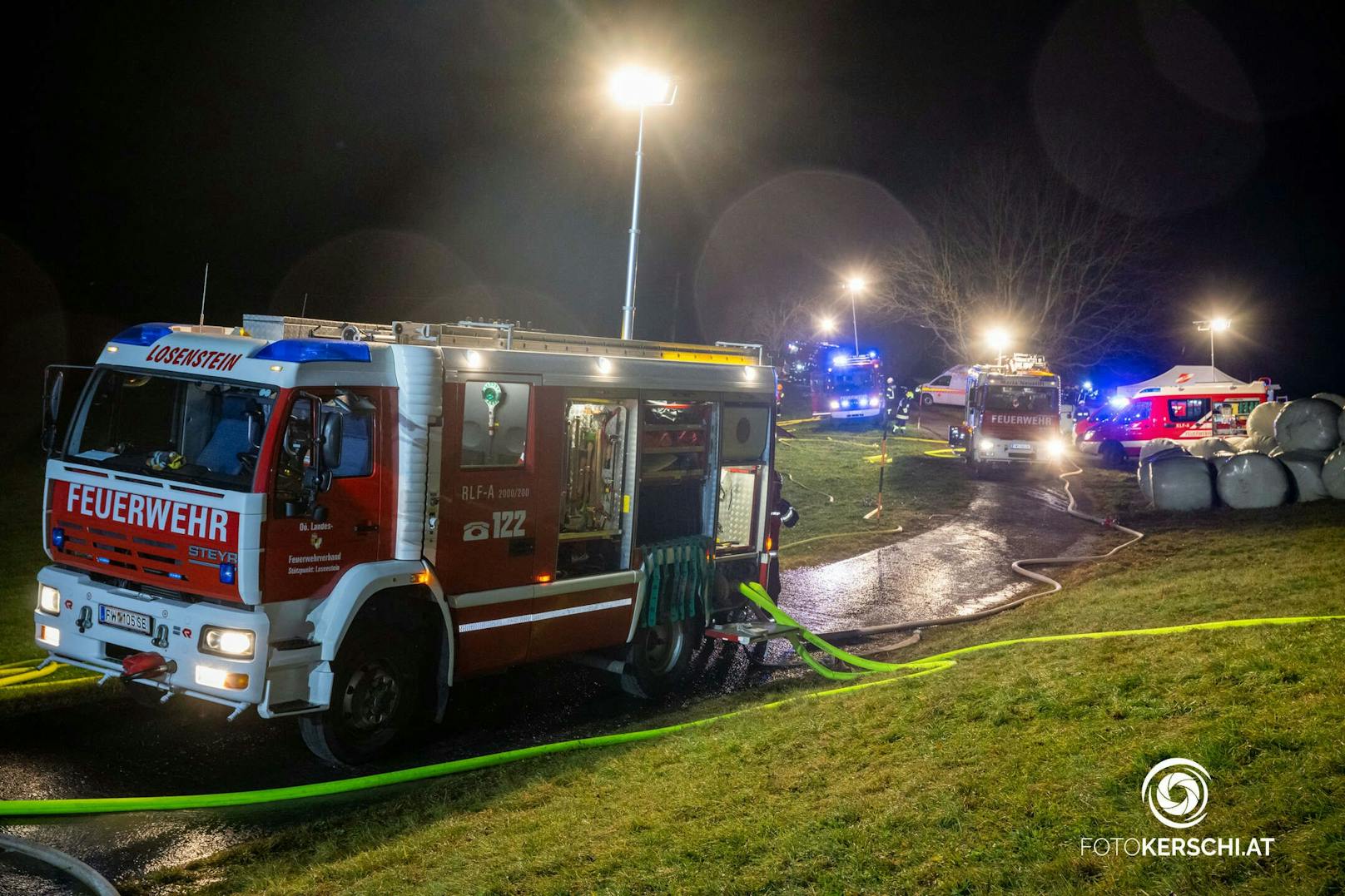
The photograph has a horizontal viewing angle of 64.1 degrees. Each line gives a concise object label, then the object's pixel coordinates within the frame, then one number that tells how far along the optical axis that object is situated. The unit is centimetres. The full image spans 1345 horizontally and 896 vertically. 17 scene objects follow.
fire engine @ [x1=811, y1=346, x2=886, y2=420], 3809
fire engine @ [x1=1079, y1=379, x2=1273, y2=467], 2930
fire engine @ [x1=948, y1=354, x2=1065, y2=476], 2769
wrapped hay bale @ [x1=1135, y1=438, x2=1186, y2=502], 1973
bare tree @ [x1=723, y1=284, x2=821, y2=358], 6606
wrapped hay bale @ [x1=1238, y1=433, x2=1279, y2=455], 1961
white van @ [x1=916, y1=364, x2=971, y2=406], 4709
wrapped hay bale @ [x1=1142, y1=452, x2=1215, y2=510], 1875
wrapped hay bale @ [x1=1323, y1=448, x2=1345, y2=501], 1681
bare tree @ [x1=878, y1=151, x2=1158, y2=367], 4431
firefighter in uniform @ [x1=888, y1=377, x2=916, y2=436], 3729
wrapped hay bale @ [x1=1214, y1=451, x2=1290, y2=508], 1755
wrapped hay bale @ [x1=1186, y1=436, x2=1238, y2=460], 2110
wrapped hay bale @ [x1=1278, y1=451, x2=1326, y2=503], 1722
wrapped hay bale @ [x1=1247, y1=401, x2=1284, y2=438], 2012
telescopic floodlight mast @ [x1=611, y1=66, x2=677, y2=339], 1423
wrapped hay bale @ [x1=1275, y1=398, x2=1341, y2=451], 1759
